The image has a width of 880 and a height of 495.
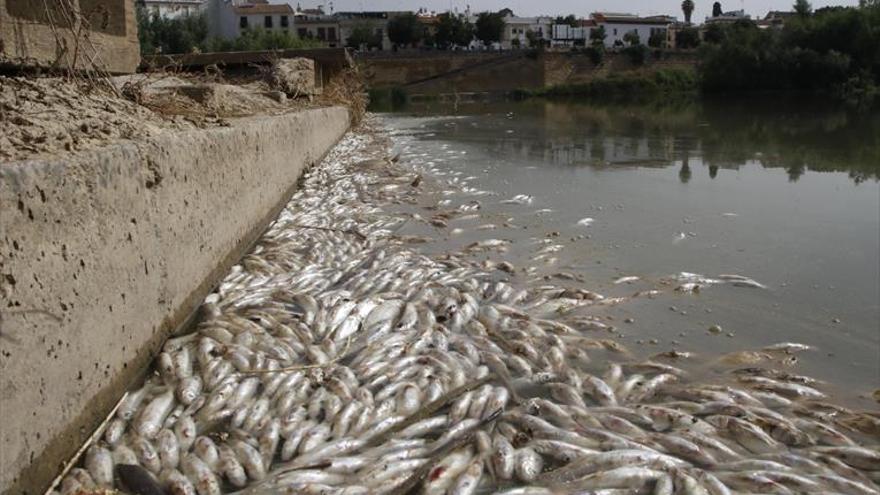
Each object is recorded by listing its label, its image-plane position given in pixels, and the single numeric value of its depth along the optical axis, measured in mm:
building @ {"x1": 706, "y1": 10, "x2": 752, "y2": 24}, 125062
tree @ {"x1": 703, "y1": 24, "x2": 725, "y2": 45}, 86625
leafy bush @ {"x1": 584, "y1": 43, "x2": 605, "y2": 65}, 84812
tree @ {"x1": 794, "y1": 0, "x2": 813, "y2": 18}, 78125
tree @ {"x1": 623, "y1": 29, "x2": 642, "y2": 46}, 94188
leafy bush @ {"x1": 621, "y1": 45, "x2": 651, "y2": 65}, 85812
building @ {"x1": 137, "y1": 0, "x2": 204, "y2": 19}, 69025
